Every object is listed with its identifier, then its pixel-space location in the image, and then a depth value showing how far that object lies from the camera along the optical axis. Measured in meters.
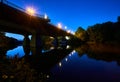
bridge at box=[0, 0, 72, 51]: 15.50
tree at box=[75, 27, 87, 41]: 53.41
